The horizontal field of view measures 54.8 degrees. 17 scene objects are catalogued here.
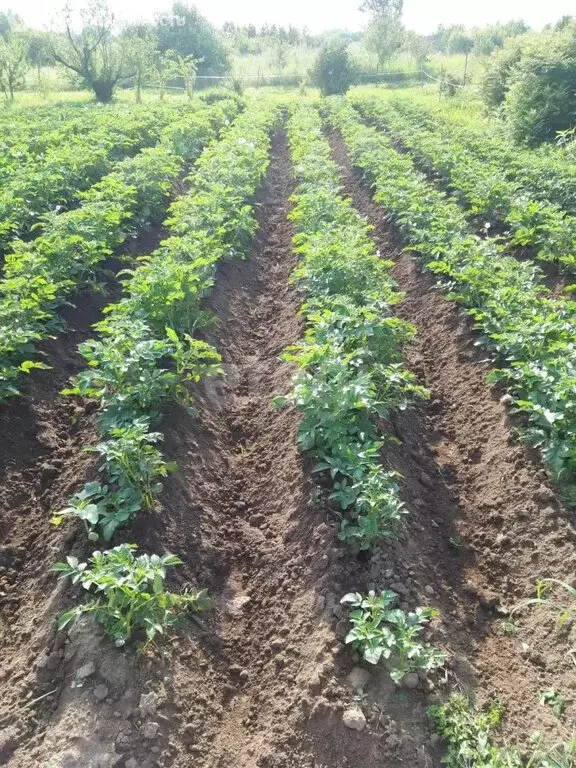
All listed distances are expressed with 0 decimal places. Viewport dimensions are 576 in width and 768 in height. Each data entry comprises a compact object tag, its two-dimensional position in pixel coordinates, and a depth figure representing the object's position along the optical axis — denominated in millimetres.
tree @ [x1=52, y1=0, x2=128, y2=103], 32719
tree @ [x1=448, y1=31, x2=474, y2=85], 57366
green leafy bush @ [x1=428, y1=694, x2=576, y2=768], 2789
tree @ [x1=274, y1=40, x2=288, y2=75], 45531
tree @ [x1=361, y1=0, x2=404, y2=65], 45219
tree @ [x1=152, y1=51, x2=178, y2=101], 32422
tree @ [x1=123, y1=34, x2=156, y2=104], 32781
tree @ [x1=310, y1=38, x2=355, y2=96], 37594
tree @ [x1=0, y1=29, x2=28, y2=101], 29234
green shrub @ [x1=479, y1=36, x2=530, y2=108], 19375
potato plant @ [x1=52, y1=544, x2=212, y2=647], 3150
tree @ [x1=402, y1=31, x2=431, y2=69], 47188
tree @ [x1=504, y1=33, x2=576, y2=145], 15359
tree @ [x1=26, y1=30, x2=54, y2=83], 34325
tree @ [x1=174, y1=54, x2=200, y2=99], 31186
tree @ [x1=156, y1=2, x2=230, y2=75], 50875
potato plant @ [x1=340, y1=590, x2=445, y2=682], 3039
